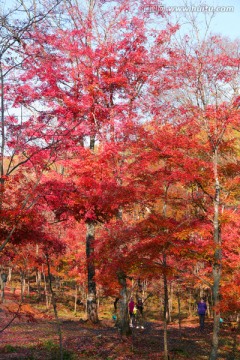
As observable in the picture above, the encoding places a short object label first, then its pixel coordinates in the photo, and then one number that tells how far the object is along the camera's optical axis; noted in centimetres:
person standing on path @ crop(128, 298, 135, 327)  1704
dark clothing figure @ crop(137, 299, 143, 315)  1870
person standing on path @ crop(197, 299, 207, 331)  1891
